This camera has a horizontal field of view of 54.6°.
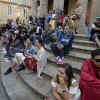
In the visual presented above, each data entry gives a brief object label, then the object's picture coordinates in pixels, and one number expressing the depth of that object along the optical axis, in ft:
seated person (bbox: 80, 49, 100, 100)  5.94
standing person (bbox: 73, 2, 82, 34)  19.64
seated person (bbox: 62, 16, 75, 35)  15.14
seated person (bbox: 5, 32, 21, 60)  15.67
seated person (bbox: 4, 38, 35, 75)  11.94
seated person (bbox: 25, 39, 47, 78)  10.32
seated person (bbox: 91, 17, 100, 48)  12.51
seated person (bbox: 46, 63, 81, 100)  5.86
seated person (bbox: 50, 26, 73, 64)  11.14
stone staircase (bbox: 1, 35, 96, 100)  8.77
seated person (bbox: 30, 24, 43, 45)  20.31
